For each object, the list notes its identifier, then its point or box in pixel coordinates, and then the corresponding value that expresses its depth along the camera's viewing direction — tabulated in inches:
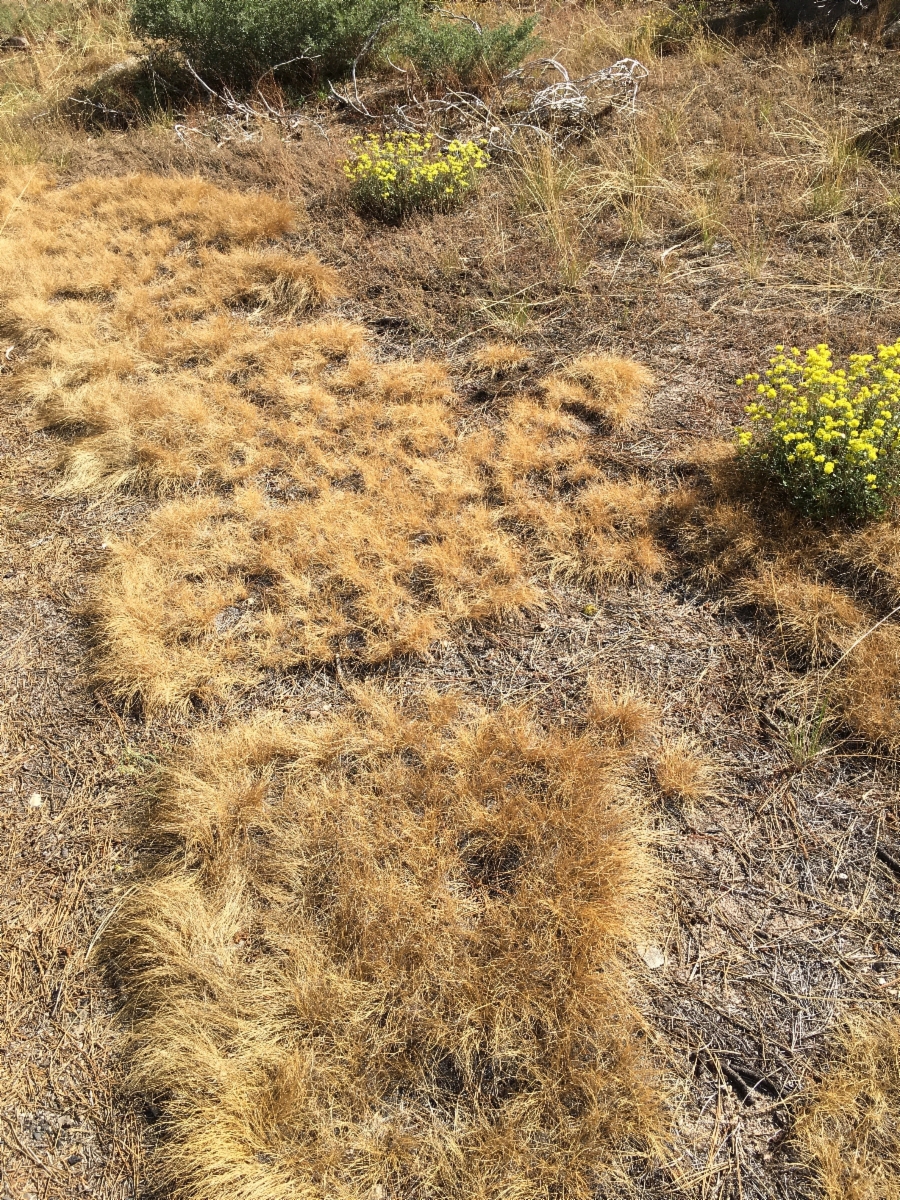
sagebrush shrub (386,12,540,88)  244.5
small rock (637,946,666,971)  79.9
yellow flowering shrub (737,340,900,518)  108.7
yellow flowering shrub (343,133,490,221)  198.5
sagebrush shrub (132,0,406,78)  258.8
